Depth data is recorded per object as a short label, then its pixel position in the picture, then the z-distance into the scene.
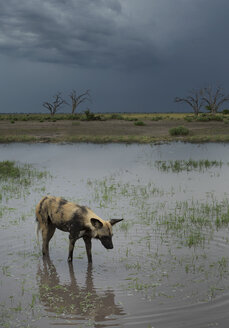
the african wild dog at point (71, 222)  7.54
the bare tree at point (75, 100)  96.69
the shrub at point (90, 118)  61.51
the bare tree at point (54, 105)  95.94
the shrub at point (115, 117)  63.31
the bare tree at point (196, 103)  93.19
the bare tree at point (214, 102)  91.62
